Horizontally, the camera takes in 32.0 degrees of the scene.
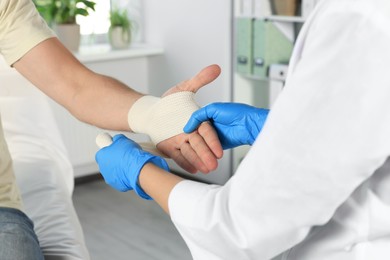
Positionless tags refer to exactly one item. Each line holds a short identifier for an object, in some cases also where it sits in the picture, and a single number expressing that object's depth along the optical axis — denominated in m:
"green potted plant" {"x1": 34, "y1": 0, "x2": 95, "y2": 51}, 3.69
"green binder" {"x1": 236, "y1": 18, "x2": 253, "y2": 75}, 3.43
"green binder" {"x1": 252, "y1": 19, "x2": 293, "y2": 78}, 3.36
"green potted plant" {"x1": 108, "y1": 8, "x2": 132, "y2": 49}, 3.94
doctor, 0.87
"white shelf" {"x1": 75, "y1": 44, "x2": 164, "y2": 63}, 3.67
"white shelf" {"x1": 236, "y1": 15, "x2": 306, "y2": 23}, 3.21
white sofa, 1.88
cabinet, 3.32
